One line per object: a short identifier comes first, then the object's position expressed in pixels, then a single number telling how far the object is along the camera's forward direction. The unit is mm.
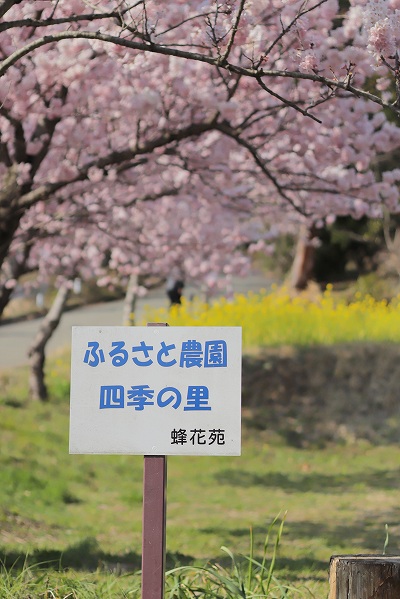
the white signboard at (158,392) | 7163
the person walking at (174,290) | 32907
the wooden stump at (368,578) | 6494
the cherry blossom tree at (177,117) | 12340
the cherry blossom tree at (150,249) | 22679
